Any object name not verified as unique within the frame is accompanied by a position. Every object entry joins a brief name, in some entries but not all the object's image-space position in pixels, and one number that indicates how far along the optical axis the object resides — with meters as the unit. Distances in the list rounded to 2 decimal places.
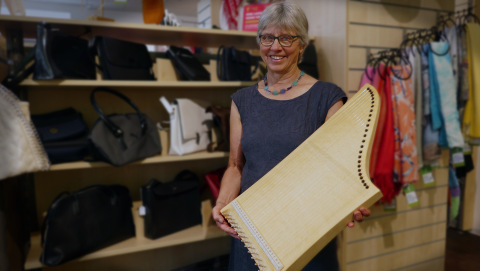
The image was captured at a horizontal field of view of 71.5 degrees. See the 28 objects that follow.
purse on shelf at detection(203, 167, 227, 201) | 2.23
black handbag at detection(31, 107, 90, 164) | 1.84
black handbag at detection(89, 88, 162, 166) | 1.85
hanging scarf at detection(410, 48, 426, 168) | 2.18
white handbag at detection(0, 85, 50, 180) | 1.50
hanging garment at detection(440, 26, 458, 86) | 2.20
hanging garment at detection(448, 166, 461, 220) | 2.85
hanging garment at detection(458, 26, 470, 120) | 2.21
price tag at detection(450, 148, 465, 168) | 2.38
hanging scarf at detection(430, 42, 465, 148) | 2.11
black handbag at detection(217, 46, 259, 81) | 2.22
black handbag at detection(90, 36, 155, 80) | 1.90
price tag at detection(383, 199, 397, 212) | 2.27
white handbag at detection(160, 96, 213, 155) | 2.12
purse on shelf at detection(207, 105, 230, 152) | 2.21
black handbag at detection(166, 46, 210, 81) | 2.13
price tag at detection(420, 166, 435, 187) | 2.36
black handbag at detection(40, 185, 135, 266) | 1.75
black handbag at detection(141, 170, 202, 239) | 2.05
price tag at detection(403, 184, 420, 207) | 2.26
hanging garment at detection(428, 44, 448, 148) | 2.12
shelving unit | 1.91
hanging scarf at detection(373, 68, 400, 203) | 2.05
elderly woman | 1.07
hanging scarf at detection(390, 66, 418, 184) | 2.08
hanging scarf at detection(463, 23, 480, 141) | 2.19
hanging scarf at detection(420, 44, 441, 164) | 2.16
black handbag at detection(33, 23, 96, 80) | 1.70
